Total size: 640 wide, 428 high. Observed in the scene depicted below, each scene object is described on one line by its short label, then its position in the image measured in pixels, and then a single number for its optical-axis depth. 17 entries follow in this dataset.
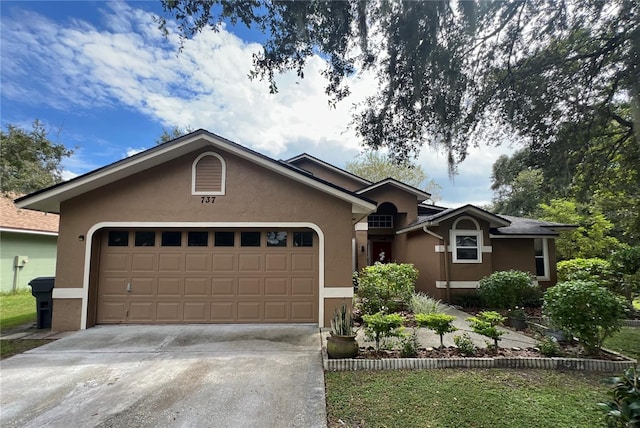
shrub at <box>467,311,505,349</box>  5.51
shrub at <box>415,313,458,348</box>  5.55
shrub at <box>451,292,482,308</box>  10.86
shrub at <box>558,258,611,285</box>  7.91
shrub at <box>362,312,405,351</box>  5.51
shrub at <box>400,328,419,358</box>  5.36
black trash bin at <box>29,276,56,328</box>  7.64
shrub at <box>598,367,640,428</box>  2.47
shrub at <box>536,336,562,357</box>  5.47
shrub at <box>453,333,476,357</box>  5.45
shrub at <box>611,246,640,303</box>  7.84
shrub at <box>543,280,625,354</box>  5.22
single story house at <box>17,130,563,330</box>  7.75
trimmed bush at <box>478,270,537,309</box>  8.98
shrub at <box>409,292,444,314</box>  8.52
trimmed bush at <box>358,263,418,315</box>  8.62
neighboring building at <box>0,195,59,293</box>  13.27
